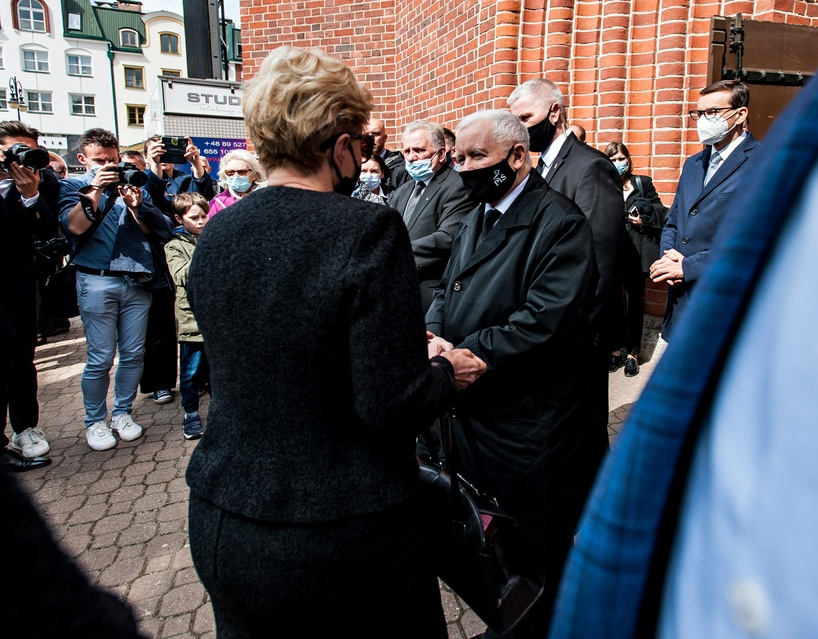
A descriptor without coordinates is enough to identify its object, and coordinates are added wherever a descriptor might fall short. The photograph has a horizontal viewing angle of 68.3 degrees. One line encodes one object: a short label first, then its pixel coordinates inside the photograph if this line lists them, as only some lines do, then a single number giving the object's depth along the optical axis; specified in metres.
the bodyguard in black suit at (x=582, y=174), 3.19
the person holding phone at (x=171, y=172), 5.20
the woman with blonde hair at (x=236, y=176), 4.85
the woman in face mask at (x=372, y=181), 5.32
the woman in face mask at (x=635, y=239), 5.16
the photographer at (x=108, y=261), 4.18
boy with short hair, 4.65
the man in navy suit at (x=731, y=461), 0.39
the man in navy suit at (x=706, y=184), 3.46
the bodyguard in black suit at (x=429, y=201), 3.95
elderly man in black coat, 2.16
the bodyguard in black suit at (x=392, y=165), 6.17
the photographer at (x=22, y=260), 3.84
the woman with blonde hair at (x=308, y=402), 1.23
